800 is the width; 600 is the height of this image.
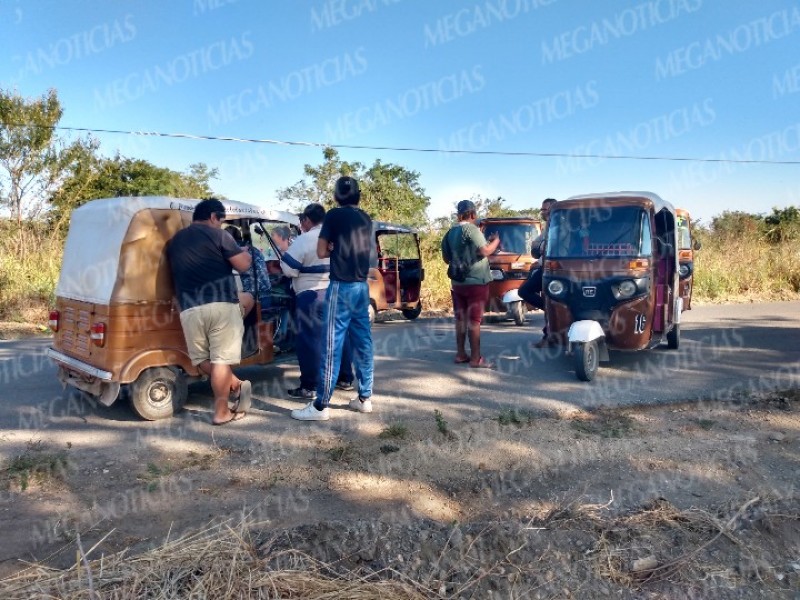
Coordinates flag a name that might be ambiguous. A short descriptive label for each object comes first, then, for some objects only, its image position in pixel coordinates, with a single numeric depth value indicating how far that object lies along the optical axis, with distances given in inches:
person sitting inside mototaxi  239.8
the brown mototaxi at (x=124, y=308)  205.3
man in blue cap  282.5
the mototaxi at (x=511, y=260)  444.1
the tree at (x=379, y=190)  867.4
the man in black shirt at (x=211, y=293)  202.7
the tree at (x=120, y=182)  633.0
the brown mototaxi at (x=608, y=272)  269.9
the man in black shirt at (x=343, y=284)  209.8
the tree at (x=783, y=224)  767.7
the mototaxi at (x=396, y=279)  445.1
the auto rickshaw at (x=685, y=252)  406.9
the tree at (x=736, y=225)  813.9
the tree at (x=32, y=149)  575.5
